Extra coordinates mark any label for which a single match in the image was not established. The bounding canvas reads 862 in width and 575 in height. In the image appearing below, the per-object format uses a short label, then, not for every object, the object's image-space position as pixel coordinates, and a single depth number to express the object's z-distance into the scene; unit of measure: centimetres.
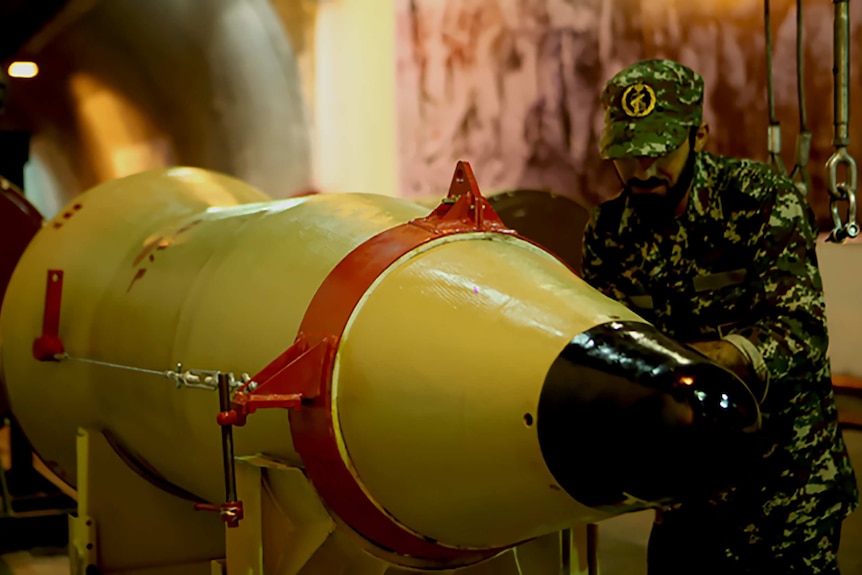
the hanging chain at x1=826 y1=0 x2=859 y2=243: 163
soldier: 147
